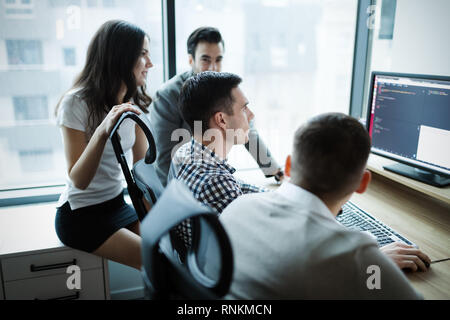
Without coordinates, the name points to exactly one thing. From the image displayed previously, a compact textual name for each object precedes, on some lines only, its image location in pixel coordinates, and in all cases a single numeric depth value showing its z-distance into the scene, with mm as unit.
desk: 1136
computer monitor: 1533
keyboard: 1328
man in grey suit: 1992
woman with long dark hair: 1566
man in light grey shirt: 746
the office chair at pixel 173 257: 619
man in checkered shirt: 1243
